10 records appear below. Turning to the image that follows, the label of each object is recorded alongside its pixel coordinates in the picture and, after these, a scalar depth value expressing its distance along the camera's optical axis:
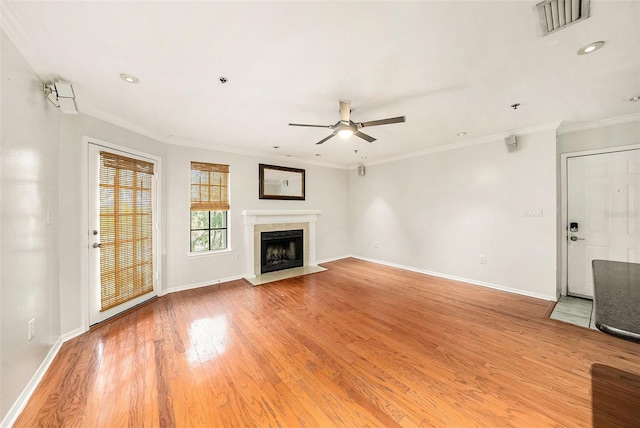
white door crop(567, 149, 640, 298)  2.97
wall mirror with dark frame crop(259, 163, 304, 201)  4.77
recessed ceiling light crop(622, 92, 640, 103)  2.41
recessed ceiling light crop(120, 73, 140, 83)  2.01
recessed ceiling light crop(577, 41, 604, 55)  1.67
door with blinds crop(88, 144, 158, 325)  2.66
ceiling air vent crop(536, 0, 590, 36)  1.33
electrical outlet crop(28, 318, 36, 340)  1.76
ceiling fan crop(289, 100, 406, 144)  2.38
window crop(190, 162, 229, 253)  4.00
